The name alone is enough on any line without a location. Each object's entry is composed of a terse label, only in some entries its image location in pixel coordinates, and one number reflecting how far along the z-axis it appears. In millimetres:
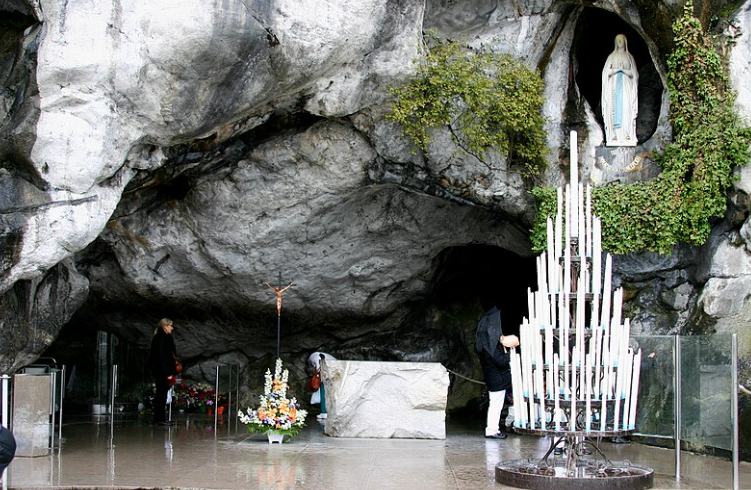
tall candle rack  7852
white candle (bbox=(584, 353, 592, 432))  7805
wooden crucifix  12105
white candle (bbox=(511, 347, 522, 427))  8000
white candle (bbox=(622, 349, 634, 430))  7973
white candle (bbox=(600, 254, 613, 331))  7922
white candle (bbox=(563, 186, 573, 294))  8055
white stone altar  11805
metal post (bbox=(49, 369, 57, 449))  10625
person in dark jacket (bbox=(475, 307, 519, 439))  12047
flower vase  11258
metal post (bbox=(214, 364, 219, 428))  14145
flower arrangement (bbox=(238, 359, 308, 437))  11109
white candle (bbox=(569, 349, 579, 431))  7797
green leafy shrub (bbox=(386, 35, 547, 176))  11898
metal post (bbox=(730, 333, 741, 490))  7847
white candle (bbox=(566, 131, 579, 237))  7958
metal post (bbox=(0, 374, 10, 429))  8125
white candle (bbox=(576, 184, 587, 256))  8047
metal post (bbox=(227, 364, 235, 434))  15483
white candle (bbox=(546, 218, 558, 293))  7992
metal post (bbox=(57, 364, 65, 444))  11062
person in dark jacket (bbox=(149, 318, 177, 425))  13391
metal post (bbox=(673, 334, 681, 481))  8945
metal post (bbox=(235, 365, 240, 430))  15844
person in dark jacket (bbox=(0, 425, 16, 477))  5613
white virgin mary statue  12953
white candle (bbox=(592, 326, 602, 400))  7918
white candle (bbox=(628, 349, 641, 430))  8016
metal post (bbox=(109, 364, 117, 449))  11220
